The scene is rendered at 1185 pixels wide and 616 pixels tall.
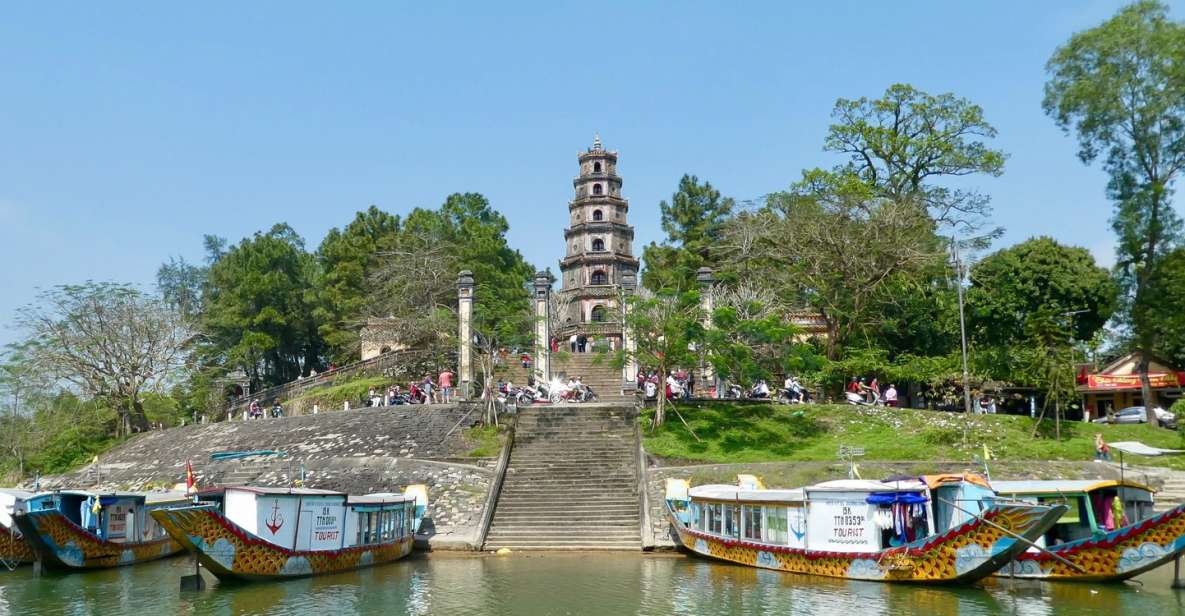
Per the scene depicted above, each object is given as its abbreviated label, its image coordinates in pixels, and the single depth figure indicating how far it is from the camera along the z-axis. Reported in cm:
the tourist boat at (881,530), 1680
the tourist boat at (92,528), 2052
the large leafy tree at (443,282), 3825
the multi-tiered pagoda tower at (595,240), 5694
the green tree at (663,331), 2903
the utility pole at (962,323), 2947
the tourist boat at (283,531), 1791
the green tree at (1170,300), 2995
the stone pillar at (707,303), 3247
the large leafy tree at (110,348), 3784
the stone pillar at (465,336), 3359
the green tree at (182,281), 6438
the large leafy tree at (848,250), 3475
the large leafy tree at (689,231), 5116
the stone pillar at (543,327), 3500
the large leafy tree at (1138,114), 3052
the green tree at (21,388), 3734
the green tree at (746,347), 2878
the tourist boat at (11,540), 2170
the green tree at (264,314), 4891
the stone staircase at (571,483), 2277
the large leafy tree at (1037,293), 3559
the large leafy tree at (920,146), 3984
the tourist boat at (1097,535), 1683
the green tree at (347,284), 4825
